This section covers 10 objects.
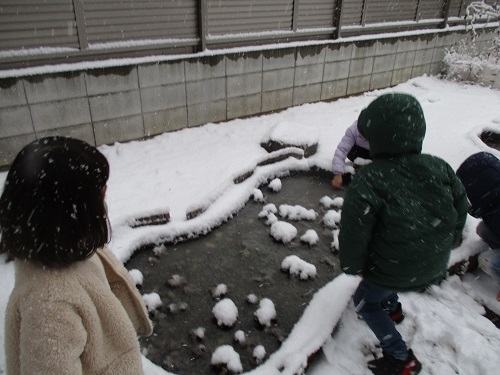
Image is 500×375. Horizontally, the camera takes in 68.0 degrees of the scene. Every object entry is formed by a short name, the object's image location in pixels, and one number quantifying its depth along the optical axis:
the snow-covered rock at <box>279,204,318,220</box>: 4.03
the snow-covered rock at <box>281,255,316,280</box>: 3.21
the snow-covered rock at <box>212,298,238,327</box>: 2.71
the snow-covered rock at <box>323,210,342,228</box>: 3.92
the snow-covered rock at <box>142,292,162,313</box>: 2.81
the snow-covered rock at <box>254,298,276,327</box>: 2.74
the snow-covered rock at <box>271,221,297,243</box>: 3.64
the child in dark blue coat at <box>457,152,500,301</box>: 2.96
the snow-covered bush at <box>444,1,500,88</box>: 9.65
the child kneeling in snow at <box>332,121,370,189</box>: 4.18
